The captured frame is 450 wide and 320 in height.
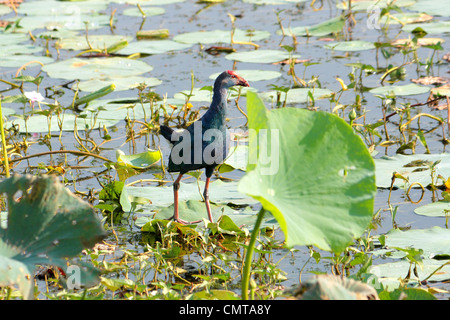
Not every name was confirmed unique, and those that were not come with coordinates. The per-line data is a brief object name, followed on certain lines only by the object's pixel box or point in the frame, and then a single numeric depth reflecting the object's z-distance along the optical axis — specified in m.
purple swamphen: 7.14
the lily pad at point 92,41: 13.59
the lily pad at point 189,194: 7.62
